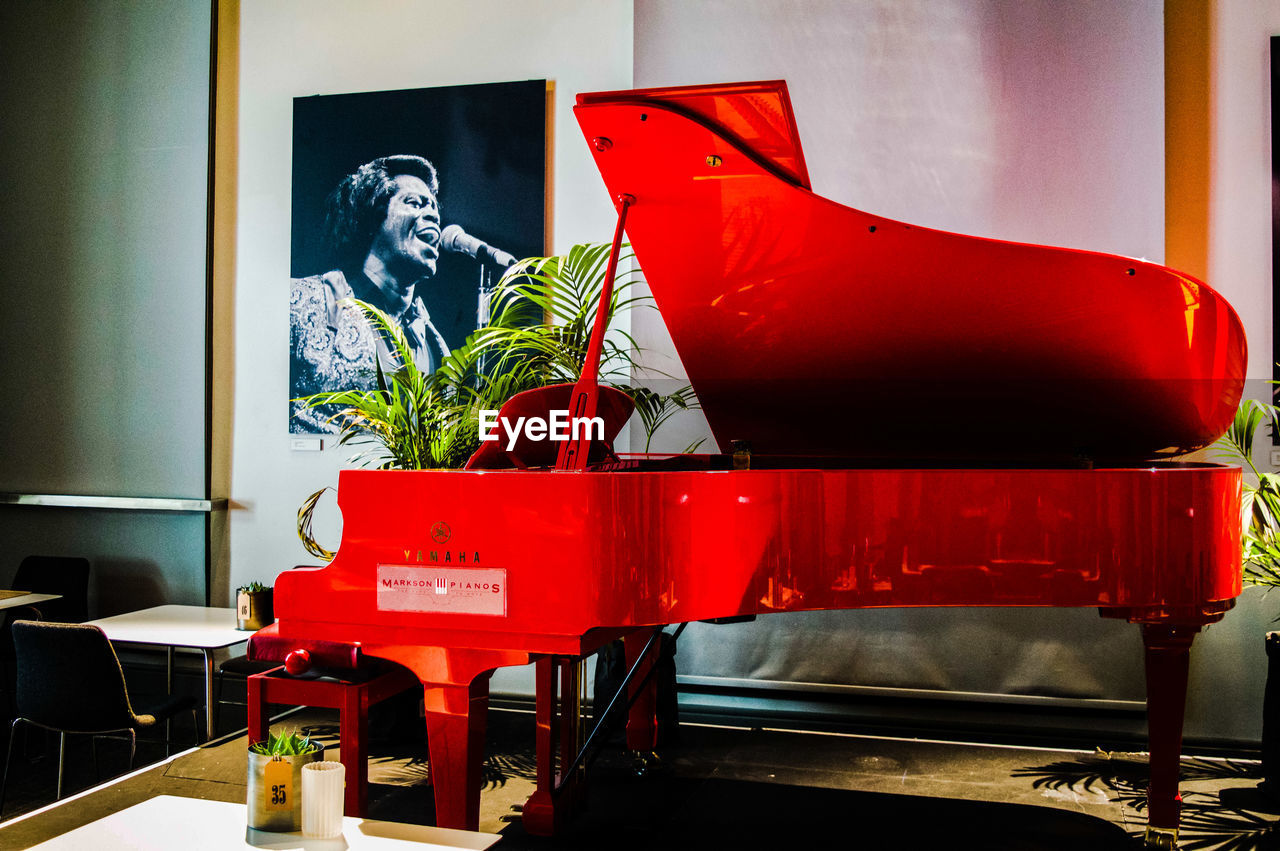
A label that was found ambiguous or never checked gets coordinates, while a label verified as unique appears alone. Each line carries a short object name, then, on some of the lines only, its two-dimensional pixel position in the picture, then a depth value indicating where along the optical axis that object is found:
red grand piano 1.91
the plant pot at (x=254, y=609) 3.36
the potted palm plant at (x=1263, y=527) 3.08
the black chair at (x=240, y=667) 3.56
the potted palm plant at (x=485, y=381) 3.55
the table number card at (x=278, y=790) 1.38
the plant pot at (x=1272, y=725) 3.05
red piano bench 2.52
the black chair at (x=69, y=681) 2.87
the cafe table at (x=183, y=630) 3.19
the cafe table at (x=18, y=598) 3.56
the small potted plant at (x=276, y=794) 1.39
